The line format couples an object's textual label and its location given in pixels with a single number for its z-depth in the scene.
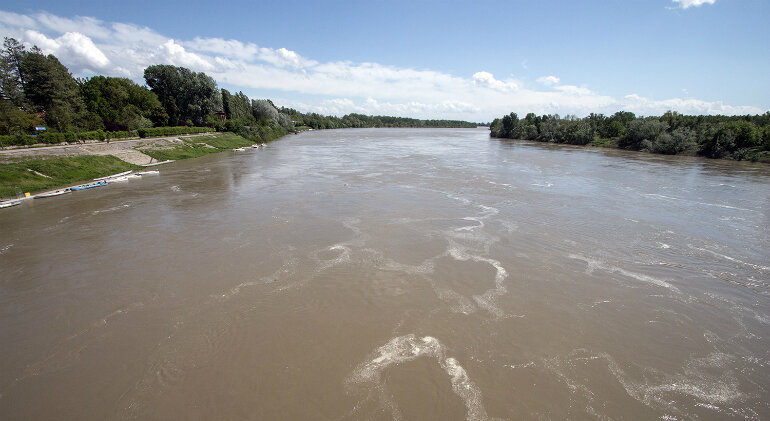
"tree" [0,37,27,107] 39.78
